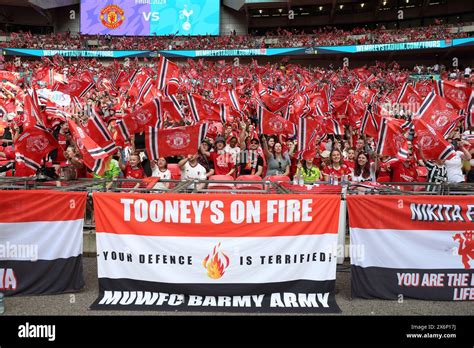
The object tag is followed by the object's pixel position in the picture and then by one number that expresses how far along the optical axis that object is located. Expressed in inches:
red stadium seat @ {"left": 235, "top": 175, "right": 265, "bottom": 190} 270.9
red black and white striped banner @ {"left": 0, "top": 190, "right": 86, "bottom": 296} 200.2
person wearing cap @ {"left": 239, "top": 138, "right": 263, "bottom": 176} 346.6
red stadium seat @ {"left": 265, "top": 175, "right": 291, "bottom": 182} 301.0
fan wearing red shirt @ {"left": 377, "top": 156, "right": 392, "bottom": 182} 316.2
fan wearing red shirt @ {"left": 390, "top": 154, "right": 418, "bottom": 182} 315.6
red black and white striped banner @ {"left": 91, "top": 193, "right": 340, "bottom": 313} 194.7
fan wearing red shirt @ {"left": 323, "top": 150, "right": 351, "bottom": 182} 310.4
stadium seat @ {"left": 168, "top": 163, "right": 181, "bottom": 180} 326.8
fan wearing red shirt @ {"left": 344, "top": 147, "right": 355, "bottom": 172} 328.2
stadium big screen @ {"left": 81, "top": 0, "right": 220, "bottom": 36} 1876.2
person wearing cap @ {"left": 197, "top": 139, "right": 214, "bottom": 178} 360.2
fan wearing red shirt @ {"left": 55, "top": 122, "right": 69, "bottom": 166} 342.6
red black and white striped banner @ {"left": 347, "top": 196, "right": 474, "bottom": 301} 200.1
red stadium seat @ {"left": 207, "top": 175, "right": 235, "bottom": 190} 281.2
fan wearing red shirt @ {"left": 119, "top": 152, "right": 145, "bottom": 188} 306.0
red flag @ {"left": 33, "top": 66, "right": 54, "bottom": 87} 732.7
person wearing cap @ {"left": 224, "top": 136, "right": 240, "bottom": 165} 358.6
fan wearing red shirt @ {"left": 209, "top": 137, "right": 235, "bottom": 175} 353.4
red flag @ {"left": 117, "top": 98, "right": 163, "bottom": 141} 320.2
